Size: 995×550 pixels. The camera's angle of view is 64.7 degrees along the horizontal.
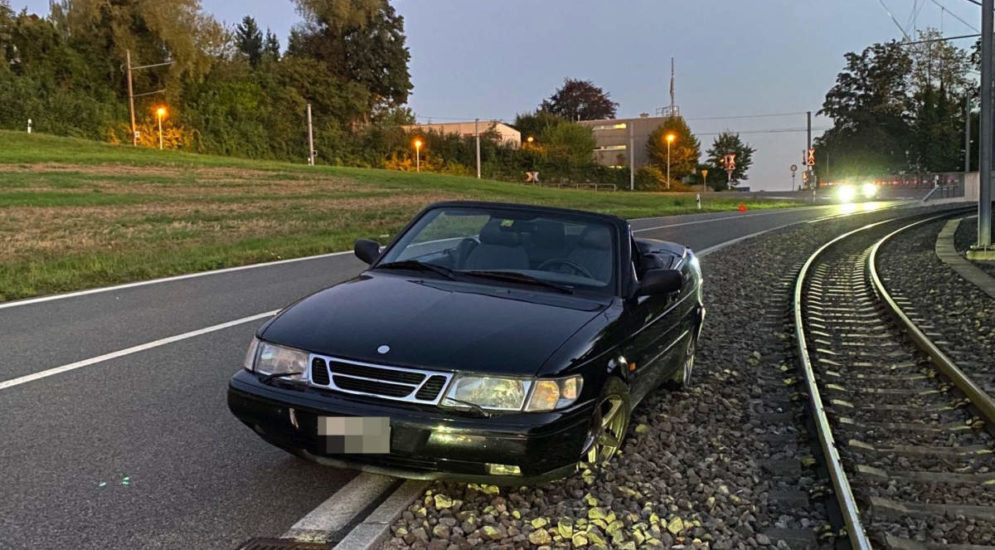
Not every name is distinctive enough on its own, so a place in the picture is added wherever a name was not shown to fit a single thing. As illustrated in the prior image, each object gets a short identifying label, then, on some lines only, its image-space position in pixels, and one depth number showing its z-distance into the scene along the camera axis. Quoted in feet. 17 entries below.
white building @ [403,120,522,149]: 262.26
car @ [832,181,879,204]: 199.52
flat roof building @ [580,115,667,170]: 328.90
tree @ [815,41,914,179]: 289.53
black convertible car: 10.72
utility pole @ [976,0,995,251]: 44.60
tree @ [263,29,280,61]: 323.90
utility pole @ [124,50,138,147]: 157.09
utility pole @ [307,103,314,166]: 195.52
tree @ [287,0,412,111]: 230.27
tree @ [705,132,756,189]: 315.17
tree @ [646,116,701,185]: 285.23
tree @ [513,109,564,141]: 296.10
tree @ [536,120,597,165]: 260.83
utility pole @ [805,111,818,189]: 214.81
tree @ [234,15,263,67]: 321.03
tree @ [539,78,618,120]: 371.35
